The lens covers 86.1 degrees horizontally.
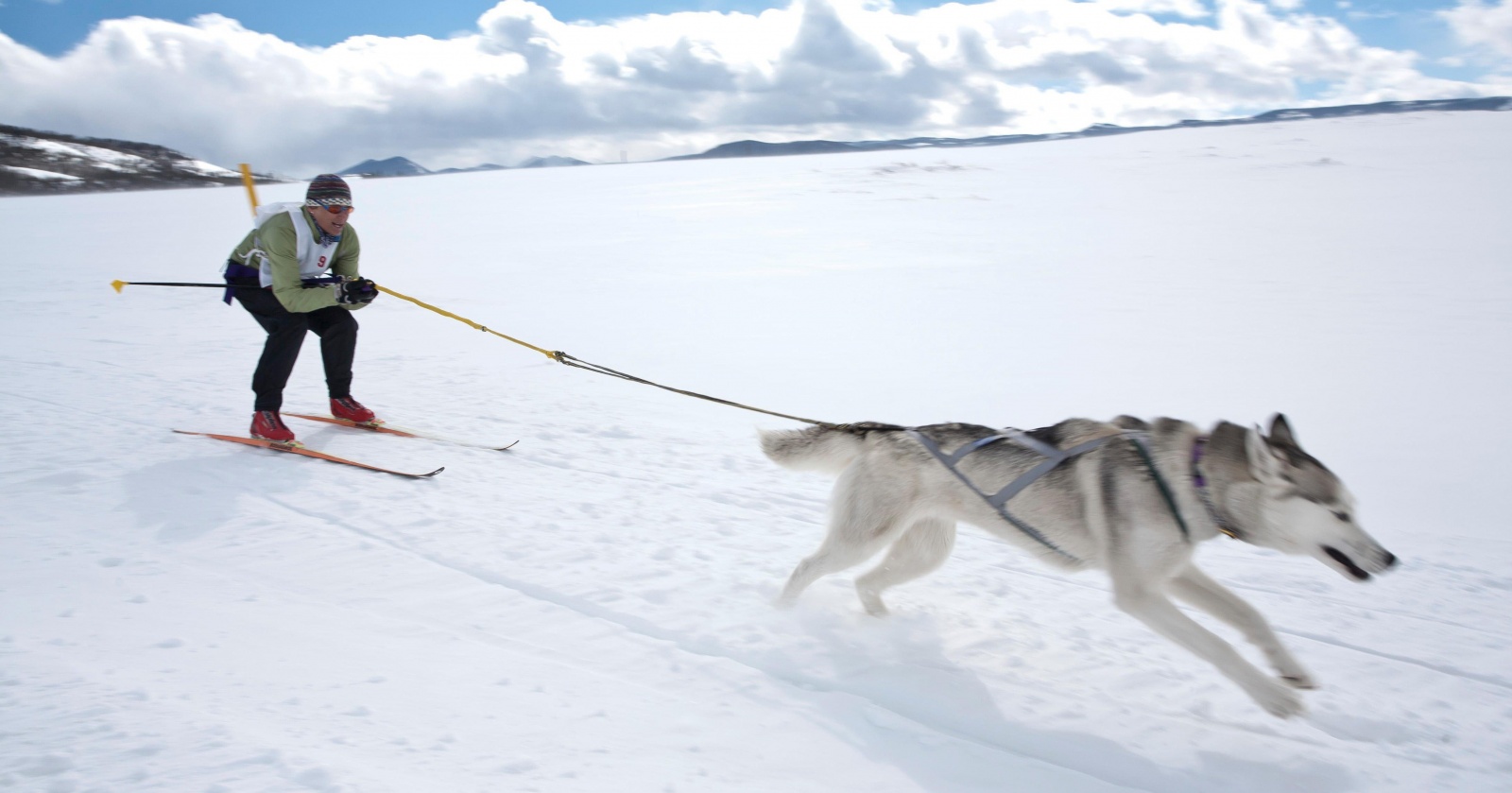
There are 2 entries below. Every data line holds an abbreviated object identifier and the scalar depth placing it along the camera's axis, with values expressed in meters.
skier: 5.57
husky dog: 2.72
